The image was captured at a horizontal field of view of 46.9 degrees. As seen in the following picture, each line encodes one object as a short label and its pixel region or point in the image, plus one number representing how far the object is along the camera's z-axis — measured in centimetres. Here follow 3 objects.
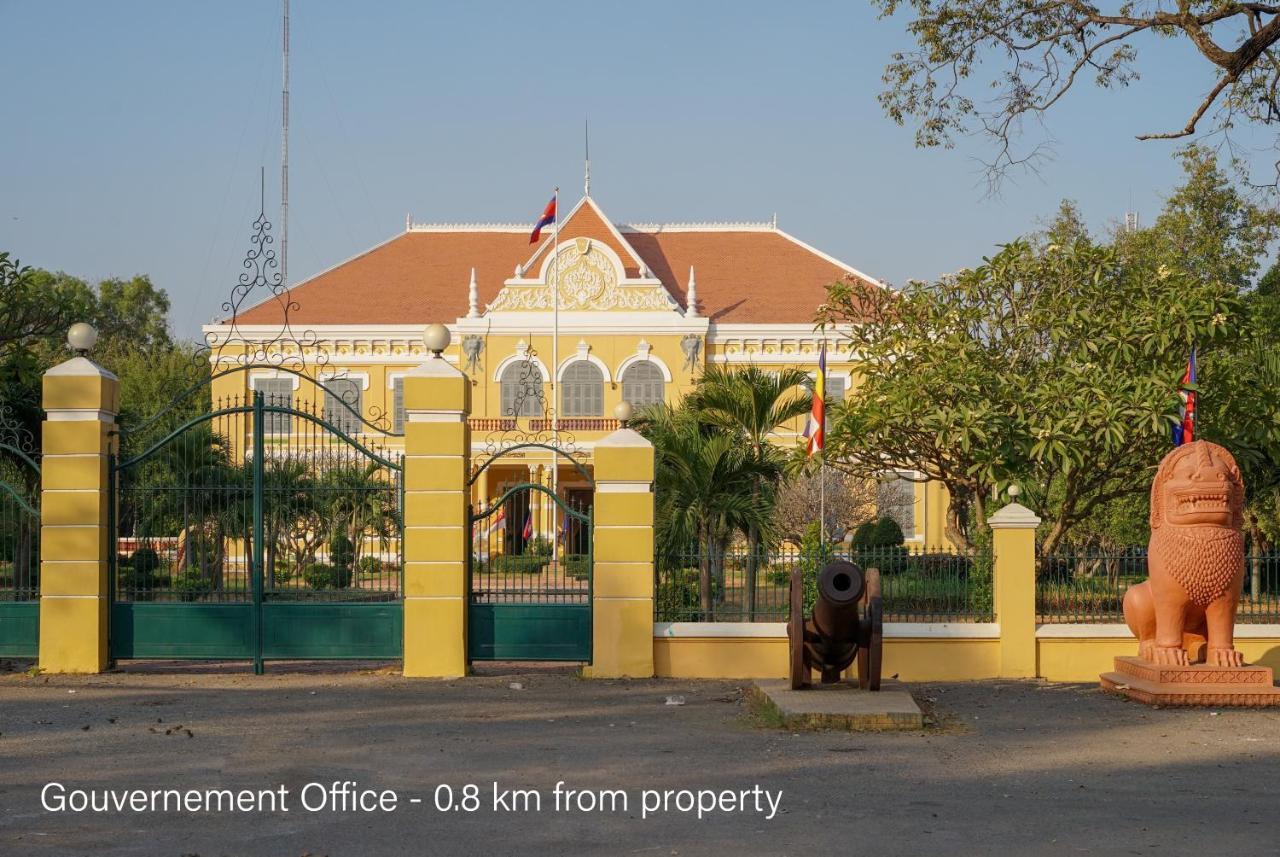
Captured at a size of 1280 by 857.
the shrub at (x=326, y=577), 1445
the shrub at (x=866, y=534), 2894
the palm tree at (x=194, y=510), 1344
